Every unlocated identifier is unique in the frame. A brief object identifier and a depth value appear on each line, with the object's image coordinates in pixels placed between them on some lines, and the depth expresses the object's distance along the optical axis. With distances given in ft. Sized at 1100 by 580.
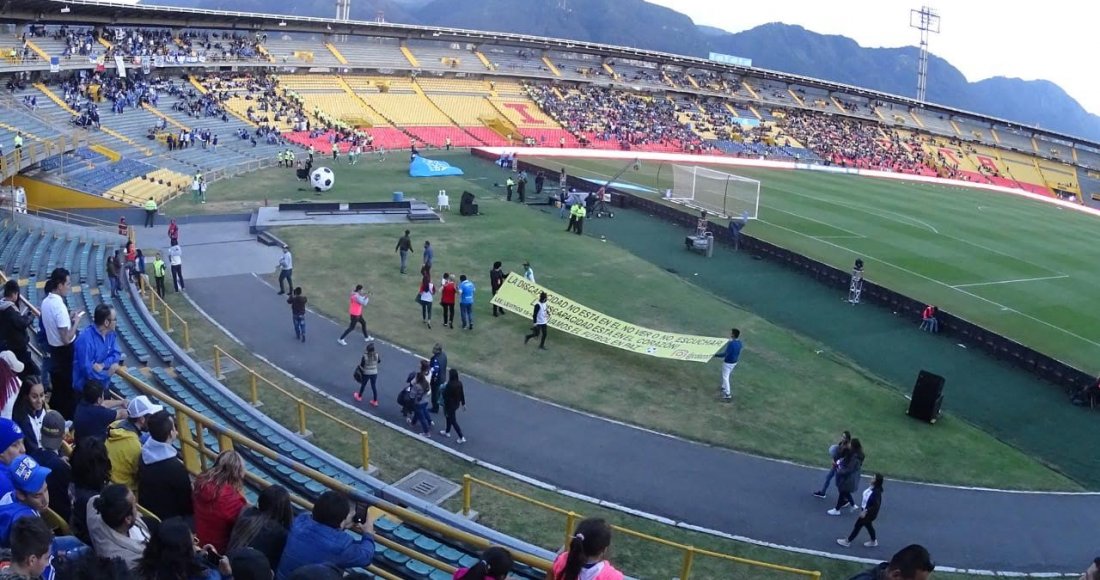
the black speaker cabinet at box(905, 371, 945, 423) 50.60
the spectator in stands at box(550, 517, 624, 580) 17.29
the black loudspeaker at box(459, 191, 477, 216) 107.04
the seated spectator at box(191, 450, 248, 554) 18.98
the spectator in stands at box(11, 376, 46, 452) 22.67
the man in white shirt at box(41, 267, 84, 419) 29.14
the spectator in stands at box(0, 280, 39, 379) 28.43
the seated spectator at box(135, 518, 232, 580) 14.46
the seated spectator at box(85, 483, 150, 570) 16.08
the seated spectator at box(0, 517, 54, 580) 13.85
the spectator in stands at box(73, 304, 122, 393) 27.73
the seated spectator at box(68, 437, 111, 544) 18.15
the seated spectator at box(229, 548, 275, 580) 14.33
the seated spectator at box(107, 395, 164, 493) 20.45
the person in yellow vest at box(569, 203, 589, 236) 100.07
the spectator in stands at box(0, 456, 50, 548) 17.48
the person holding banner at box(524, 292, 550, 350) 58.70
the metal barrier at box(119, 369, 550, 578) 21.95
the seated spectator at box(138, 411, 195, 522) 20.06
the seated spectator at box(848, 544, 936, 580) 16.94
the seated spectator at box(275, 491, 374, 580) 16.78
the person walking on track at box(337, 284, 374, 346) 54.90
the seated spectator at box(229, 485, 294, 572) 17.62
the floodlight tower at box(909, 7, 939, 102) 341.82
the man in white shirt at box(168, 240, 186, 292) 64.95
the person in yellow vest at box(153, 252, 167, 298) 63.31
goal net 120.67
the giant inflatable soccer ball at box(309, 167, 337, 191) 120.67
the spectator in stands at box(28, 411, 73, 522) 19.79
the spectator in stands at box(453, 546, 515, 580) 15.87
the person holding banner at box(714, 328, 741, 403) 51.42
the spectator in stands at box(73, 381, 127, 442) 22.82
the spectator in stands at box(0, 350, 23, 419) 23.92
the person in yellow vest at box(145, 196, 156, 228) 91.30
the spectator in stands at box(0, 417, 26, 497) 18.03
